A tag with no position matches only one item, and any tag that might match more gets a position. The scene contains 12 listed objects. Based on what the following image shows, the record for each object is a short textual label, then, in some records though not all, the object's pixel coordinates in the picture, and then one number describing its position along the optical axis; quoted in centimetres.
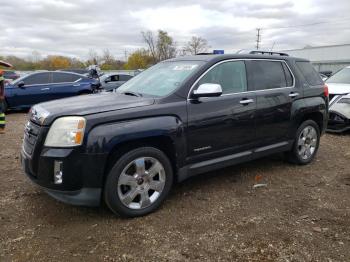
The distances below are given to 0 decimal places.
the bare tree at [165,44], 5978
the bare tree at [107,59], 7669
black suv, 336
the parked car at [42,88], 1170
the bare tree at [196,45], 6012
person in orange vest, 824
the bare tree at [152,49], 6213
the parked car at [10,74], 2647
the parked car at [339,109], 790
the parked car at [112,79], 1598
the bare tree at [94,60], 7231
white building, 5058
